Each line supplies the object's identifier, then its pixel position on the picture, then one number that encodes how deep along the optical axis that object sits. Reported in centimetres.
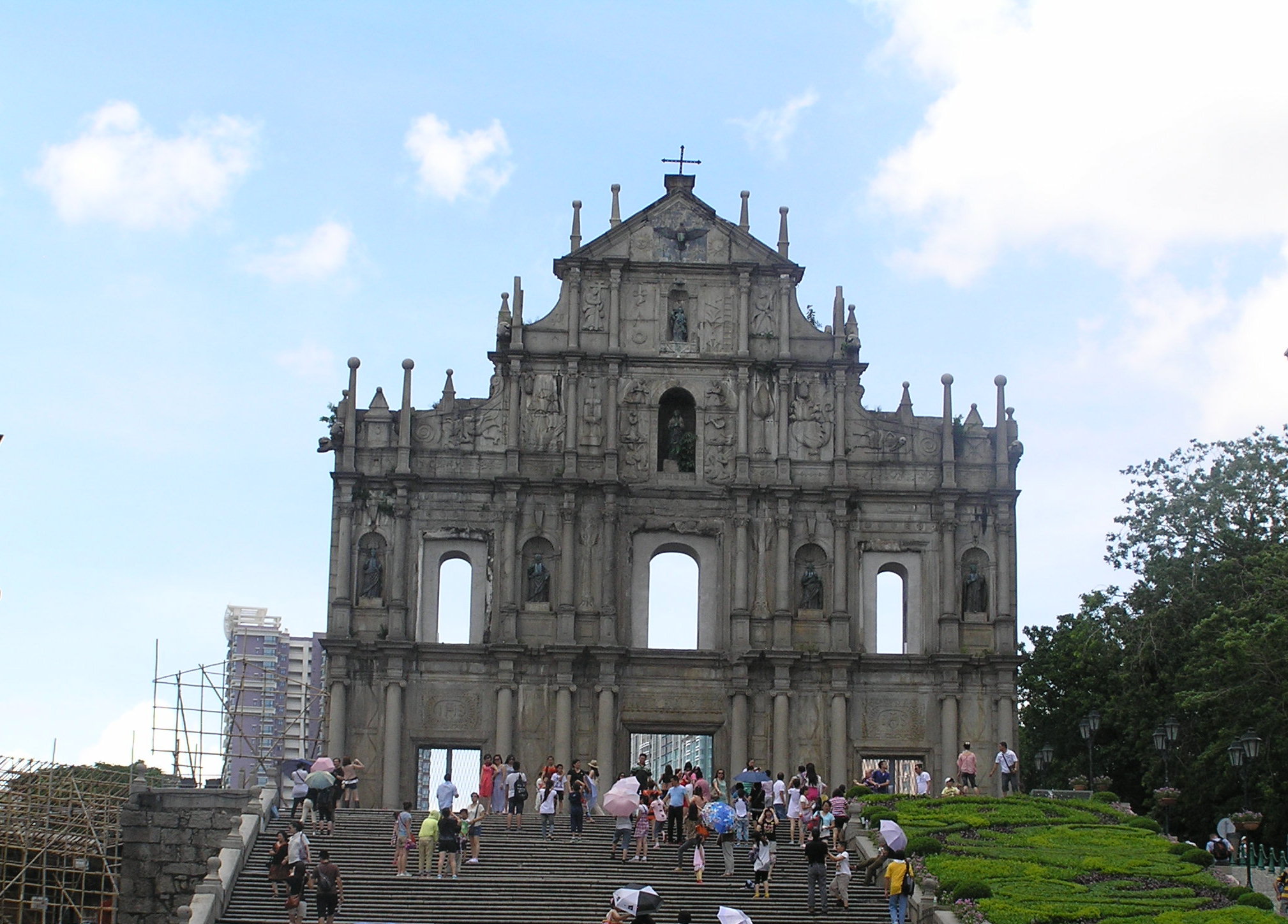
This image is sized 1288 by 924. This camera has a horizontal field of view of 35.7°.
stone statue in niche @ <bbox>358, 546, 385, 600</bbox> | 5031
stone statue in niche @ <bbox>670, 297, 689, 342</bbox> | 5275
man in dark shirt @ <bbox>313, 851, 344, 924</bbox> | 3172
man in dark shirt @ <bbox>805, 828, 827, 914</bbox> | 3412
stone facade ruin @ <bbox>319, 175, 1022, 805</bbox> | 4984
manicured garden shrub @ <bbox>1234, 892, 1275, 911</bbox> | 3525
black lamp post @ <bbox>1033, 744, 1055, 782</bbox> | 5062
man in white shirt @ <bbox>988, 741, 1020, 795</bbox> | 4603
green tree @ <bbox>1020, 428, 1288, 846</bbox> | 4875
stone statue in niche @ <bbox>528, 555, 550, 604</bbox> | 5053
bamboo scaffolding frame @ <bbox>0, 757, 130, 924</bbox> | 4828
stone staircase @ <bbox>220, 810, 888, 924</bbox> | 3422
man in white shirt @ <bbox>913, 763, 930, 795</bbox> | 4622
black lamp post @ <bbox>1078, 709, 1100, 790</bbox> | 4706
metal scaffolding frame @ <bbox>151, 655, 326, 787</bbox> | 5156
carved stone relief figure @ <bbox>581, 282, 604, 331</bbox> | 5262
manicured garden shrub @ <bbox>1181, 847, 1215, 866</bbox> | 3923
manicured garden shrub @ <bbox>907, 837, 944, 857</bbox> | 3828
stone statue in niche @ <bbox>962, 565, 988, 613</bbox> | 5112
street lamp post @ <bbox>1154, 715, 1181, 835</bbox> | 4459
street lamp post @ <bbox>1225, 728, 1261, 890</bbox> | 4178
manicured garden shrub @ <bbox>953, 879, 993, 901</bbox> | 3444
